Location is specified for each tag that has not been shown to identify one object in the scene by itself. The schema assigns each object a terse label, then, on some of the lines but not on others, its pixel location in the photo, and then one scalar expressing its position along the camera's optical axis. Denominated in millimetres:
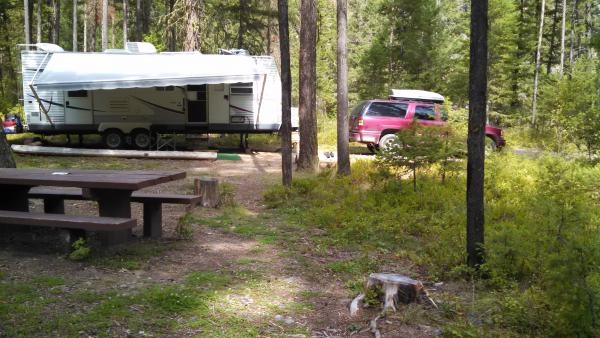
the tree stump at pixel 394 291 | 4414
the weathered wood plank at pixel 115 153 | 14242
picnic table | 5055
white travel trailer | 14648
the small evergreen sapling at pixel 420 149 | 8812
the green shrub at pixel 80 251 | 5020
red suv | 15133
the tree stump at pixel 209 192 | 8422
